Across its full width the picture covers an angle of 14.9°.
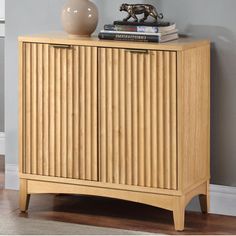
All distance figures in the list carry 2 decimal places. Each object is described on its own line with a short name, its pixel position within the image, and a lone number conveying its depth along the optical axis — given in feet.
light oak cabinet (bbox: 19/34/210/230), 13.38
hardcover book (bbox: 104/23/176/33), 13.62
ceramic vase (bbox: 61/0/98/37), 14.14
